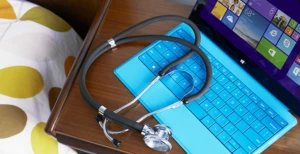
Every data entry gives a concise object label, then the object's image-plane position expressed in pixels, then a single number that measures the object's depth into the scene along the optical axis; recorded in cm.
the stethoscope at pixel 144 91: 59
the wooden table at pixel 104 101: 62
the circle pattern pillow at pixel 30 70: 74
